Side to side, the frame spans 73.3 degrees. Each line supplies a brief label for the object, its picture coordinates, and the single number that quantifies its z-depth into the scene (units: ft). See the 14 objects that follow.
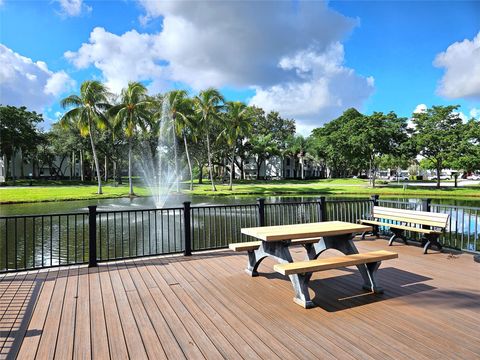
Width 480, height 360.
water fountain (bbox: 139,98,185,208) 106.64
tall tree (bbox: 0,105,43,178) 129.90
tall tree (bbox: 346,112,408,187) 118.21
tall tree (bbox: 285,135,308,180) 194.94
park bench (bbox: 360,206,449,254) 19.34
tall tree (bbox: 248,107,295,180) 178.40
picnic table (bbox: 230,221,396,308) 12.09
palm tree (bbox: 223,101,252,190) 110.63
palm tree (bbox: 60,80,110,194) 90.53
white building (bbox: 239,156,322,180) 215.72
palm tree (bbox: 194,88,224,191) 104.68
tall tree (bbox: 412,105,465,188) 111.55
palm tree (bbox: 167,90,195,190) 100.01
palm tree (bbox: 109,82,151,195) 91.30
